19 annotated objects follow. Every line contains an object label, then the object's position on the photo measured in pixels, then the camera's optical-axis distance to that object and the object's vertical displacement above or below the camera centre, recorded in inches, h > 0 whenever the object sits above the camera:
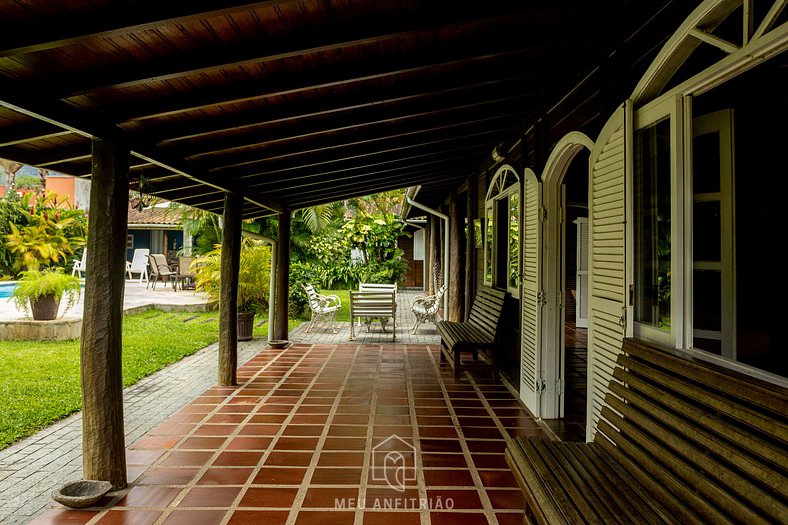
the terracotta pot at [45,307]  292.4 -22.2
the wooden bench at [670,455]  54.7 -25.3
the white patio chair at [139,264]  668.1 +11.3
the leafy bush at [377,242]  530.0 +36.6
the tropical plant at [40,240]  440.8 +30.1
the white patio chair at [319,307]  335.6 -23.9
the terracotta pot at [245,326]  304.8 -34.6
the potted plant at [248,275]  359.6 -1.8
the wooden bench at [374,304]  301.3 -19.3
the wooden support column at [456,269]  339.0 +4.0
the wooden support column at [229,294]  196.1 -8.9
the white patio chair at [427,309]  341.4 -25.3
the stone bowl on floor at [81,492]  100.4 -47.8
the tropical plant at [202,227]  466.0 +46.3
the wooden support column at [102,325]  109.2 -12.4
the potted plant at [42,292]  286.0 -12.4
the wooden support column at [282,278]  288.0 -2.9
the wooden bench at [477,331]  195.0 -26.2
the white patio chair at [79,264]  562.2 +9.2
